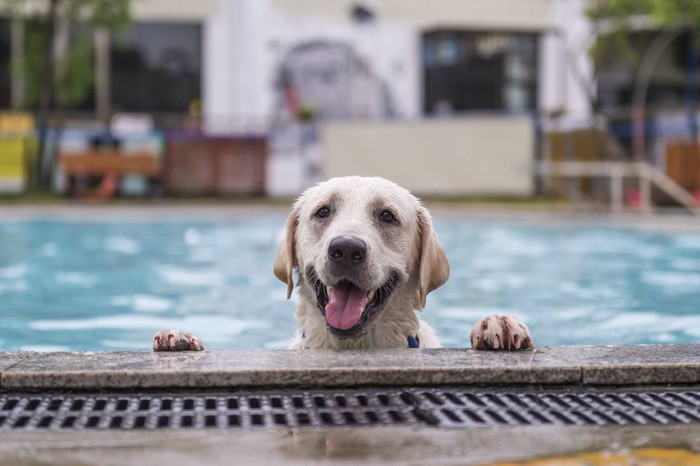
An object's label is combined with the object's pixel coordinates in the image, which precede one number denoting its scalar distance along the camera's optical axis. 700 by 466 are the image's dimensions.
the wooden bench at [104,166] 20.61
